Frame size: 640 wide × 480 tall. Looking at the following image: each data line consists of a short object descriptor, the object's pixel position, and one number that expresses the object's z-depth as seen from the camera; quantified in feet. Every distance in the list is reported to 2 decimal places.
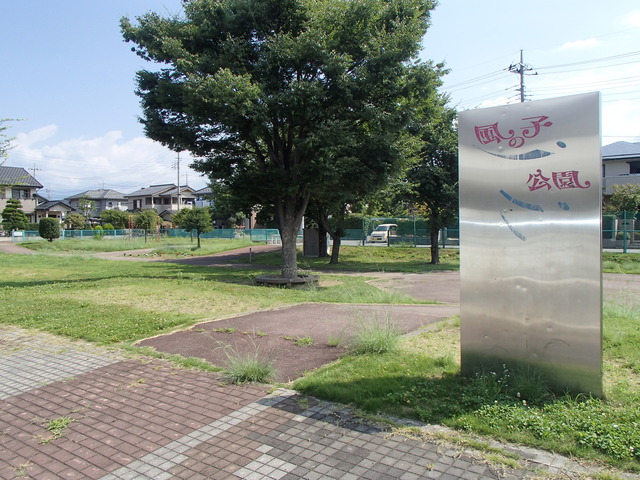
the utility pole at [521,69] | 123.44
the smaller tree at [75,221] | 195.42
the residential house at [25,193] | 181.06
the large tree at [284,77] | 44.96
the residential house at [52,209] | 233.47
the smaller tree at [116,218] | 214.28
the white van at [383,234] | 126.87
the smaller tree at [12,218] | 168.13
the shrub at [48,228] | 138.31
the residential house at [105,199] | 295.07
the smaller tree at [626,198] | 105.60
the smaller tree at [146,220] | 142.92
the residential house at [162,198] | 255.09
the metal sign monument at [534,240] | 14.26
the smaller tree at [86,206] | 222.50
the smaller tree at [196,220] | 119.55
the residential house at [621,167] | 123.54
